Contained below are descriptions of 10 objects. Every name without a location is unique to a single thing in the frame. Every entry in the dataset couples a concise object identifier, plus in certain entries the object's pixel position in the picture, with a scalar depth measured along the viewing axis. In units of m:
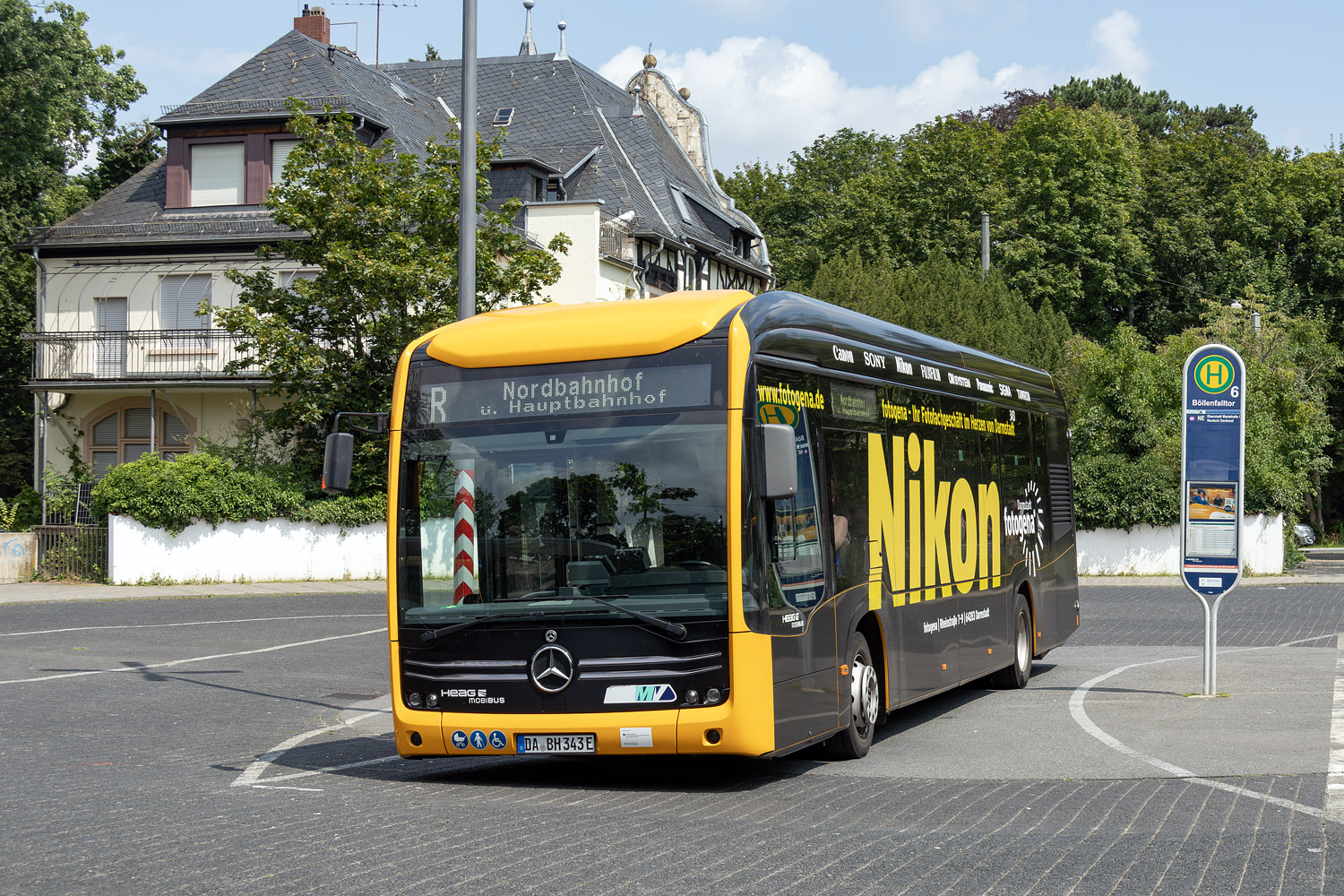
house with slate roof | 37.44
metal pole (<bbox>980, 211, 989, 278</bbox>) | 45.50
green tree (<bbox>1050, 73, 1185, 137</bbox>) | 72.25
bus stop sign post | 13.84
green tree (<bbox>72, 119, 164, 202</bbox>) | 49.50
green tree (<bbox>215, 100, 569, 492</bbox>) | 30.34
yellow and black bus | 9.00
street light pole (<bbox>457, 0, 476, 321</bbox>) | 14.60
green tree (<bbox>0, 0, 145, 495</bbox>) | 38.62
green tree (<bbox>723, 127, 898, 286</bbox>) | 67.88
